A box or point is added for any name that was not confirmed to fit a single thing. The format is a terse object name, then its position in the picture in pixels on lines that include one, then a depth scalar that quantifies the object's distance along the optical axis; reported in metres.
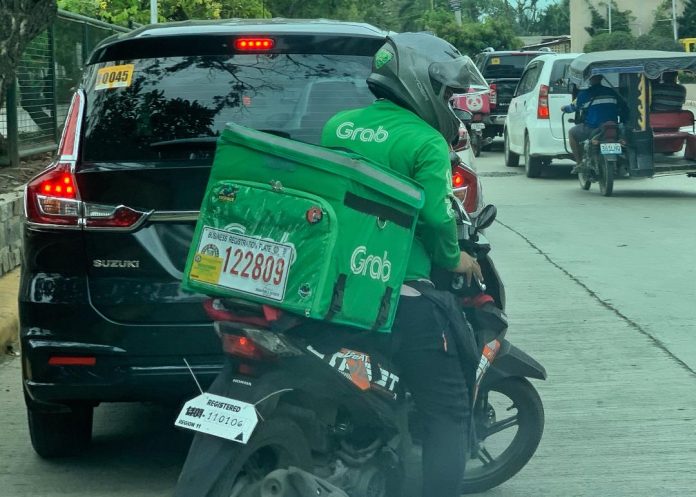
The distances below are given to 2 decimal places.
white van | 19.62
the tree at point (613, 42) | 79.31
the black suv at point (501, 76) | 26.89
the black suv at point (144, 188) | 4.96
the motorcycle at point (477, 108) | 21.36
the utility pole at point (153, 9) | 24.74
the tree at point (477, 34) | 59.25
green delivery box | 3.62
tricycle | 16.61
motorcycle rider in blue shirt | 17.14
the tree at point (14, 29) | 10.67
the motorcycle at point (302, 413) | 3.60
